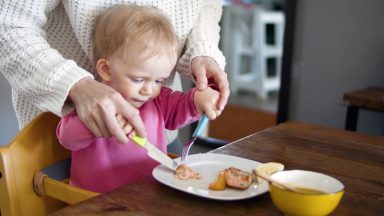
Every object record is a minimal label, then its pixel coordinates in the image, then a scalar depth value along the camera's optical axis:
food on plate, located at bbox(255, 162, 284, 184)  0.87
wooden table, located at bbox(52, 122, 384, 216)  0.75
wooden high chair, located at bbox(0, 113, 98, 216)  0.96
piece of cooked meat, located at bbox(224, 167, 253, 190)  0.81
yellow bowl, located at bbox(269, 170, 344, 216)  0.66
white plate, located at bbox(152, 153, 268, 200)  0.78
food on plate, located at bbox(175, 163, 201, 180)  0.85
